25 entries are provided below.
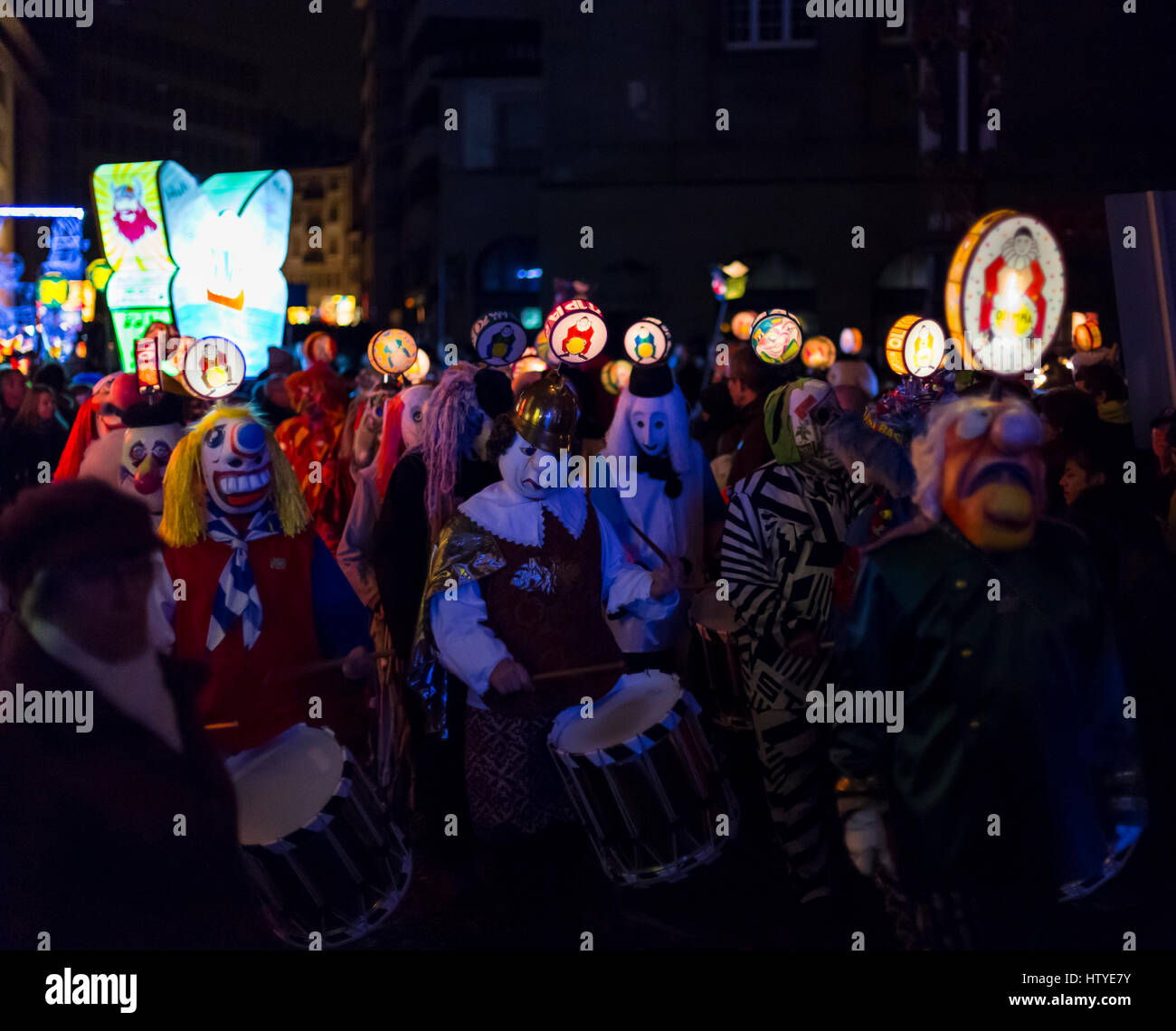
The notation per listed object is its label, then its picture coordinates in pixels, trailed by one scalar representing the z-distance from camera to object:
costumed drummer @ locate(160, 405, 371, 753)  4.49
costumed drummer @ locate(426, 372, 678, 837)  4.83
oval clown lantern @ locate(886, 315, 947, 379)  8.51
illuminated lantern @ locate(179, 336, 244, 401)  6.21
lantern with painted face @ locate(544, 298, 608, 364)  8.54
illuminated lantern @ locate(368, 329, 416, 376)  9.76
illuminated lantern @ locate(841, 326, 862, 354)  18.94
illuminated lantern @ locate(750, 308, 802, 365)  8.80
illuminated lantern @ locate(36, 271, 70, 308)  25.19
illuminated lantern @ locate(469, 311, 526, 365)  8.03
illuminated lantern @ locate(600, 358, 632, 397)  10.99
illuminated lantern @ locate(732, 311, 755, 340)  15.77
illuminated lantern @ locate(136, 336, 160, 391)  9.44
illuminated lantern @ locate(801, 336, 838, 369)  14.48
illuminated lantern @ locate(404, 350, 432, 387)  9.93
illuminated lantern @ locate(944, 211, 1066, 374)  5.01
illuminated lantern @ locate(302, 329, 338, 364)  13.30
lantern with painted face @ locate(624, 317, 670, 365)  7.41
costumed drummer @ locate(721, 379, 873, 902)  5.21
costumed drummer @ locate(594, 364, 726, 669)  7.09
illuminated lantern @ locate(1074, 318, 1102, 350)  12.39
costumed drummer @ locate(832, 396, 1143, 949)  3.61
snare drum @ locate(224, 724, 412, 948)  4.04
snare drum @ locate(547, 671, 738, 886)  4.48
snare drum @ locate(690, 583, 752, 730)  7.22
